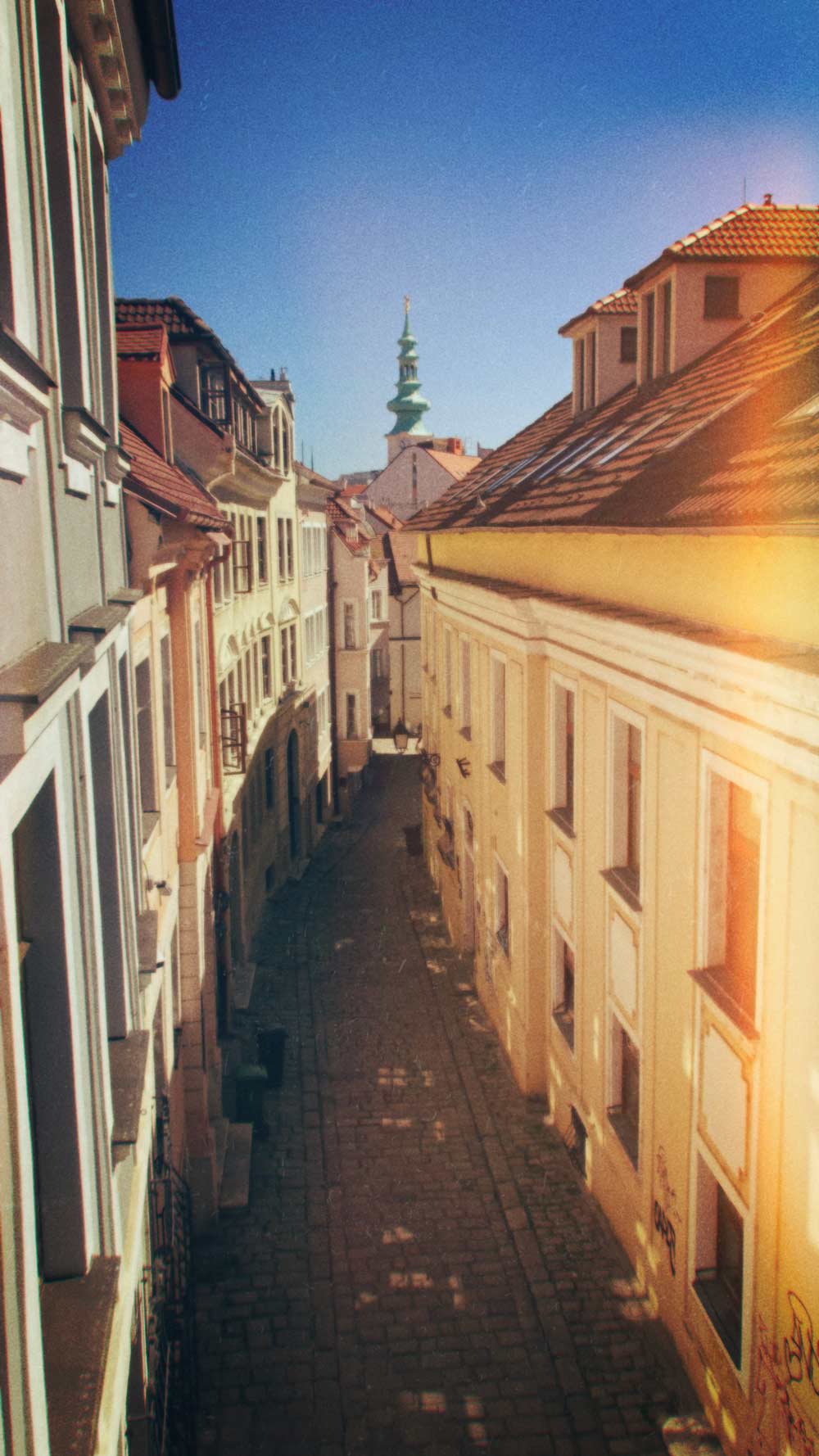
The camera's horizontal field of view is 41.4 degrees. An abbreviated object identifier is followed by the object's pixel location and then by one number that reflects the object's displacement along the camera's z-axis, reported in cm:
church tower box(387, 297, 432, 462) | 9750
